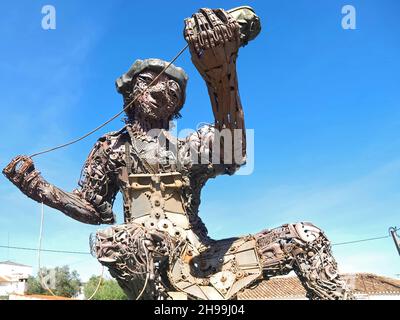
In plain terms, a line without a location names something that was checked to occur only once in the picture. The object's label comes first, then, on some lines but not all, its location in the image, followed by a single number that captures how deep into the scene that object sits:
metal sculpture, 2.29
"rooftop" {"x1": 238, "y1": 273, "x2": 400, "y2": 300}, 13.94
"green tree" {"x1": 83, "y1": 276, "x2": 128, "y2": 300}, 14.38
